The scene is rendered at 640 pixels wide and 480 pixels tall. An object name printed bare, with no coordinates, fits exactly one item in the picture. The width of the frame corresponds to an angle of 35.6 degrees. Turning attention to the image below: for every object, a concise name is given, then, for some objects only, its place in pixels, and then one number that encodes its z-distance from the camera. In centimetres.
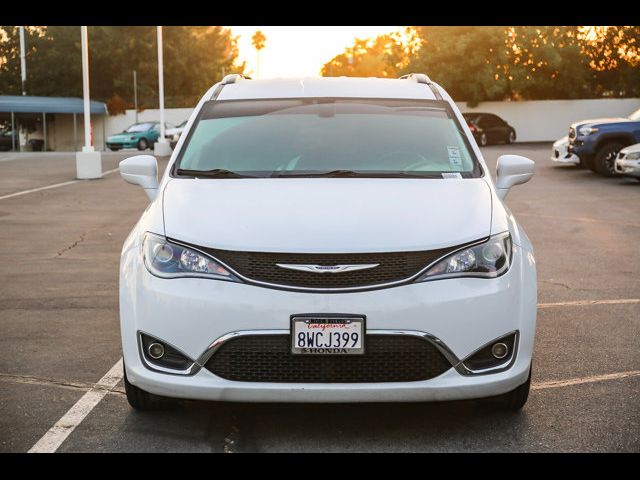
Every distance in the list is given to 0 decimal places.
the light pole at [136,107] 5784
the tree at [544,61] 4650
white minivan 430
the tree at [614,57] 4956
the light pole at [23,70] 6259
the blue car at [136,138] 4618
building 5059
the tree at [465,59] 4600
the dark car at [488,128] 3988
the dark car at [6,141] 4986
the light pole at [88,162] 2359
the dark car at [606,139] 2217
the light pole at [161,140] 3728
